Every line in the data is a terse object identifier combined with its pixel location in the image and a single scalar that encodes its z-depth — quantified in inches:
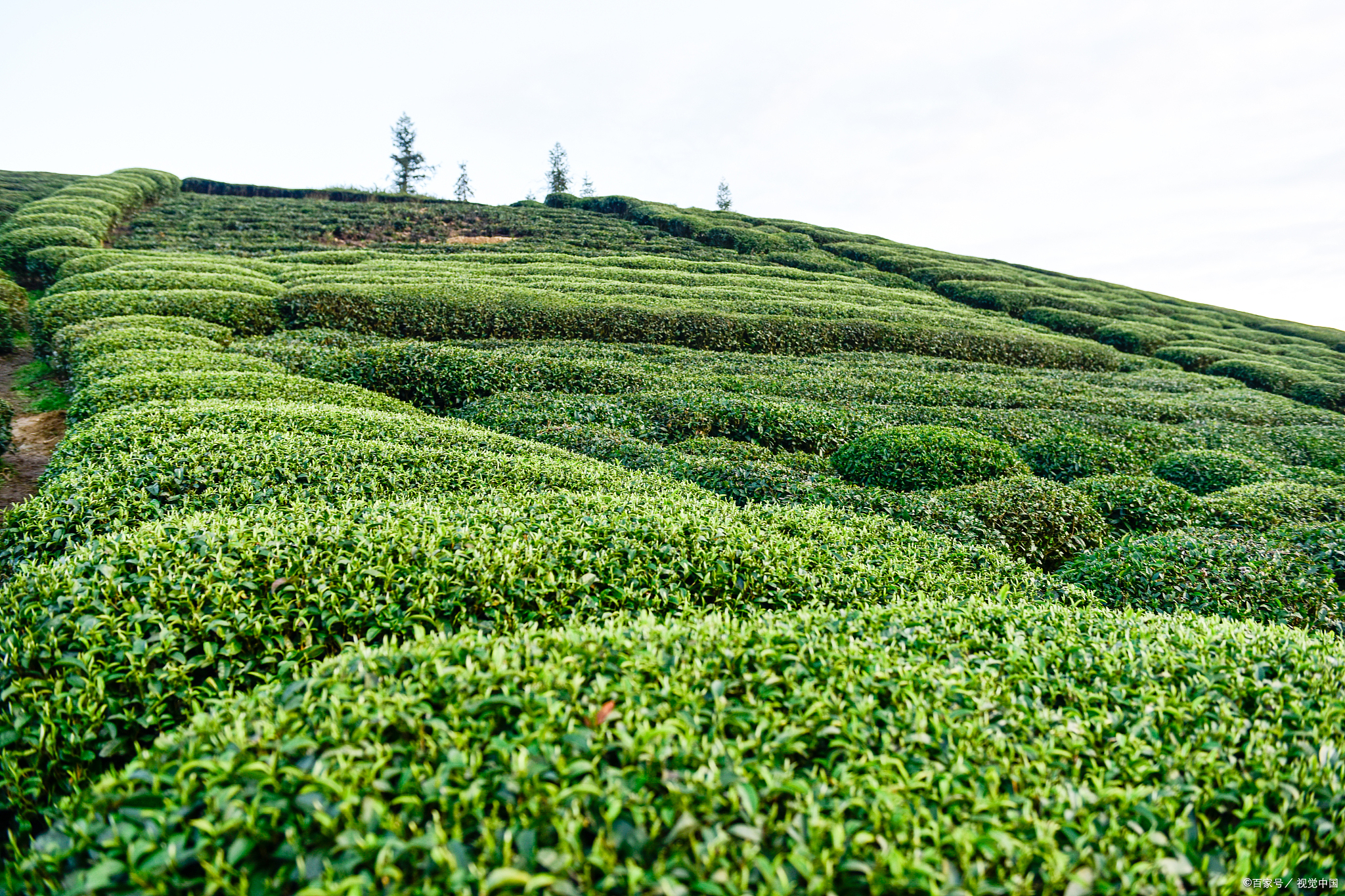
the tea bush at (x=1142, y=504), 455.8
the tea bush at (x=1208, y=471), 528.7
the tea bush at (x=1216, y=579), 332.8
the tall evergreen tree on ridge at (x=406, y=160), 3238.2
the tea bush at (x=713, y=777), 102.3
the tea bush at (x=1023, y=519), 396.8
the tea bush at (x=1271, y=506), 443.2
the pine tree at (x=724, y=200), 3752.5
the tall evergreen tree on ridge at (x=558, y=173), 3499.0
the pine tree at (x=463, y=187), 3570.4
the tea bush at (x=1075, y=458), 535.8
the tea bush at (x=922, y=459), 471.5
